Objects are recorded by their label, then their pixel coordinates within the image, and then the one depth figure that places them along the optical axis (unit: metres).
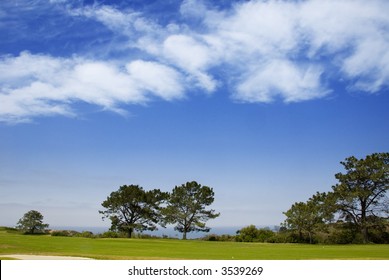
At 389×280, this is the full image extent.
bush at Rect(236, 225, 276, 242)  57.38
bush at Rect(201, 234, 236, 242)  60.22
